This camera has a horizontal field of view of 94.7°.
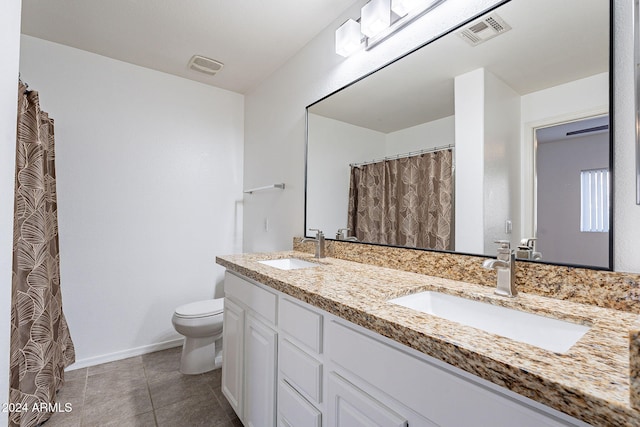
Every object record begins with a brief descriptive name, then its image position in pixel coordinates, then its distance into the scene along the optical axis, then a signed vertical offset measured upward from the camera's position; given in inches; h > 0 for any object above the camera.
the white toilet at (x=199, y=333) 79.8 -33.6
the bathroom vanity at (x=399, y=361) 19.2 -12.7
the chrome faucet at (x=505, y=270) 37.1 -6.9
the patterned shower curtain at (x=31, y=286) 59.1 -16.3
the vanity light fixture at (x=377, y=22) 54.4 +38.6
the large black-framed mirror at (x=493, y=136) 35.9 +12.6
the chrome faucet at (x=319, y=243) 71.7 -7.2
